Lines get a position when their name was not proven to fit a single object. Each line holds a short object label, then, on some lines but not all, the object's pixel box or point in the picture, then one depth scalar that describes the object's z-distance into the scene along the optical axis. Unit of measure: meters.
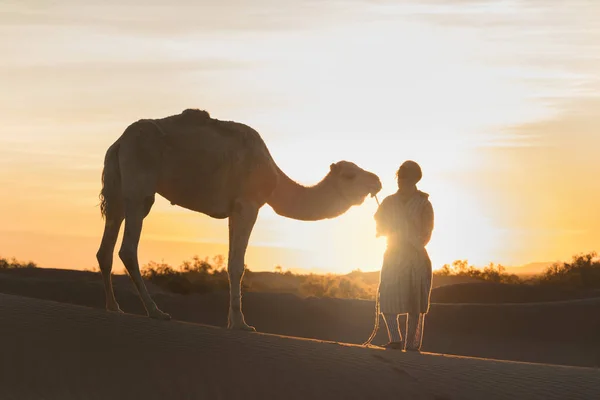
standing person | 14.69
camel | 14.77
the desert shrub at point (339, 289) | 39.59
